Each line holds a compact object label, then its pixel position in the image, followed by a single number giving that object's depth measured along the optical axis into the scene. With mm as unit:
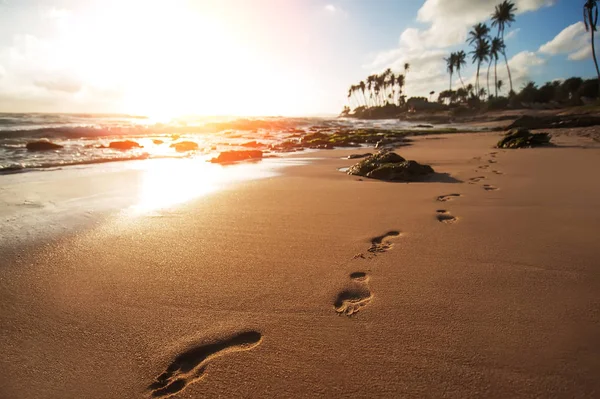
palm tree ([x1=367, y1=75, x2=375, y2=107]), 102188
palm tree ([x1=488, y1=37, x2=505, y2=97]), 57512
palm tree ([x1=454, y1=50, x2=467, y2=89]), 75125
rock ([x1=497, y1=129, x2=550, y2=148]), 10771
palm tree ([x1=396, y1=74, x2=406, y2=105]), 98625
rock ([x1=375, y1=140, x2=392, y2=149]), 14180
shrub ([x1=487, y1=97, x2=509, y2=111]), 49906
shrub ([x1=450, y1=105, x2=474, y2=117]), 52812
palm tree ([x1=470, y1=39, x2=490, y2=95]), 59906
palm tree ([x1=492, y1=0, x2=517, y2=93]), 50969
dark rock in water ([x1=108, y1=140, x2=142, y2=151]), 13684
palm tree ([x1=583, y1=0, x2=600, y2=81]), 32750
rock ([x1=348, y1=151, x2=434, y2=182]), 5957
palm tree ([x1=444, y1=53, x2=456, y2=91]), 76612
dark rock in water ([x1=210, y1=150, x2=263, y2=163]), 9766
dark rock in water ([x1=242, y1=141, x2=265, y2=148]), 15020
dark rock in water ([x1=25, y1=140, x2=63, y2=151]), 12820
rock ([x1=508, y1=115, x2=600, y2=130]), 18734
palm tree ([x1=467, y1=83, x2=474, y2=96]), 79125
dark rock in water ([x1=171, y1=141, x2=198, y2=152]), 13439
